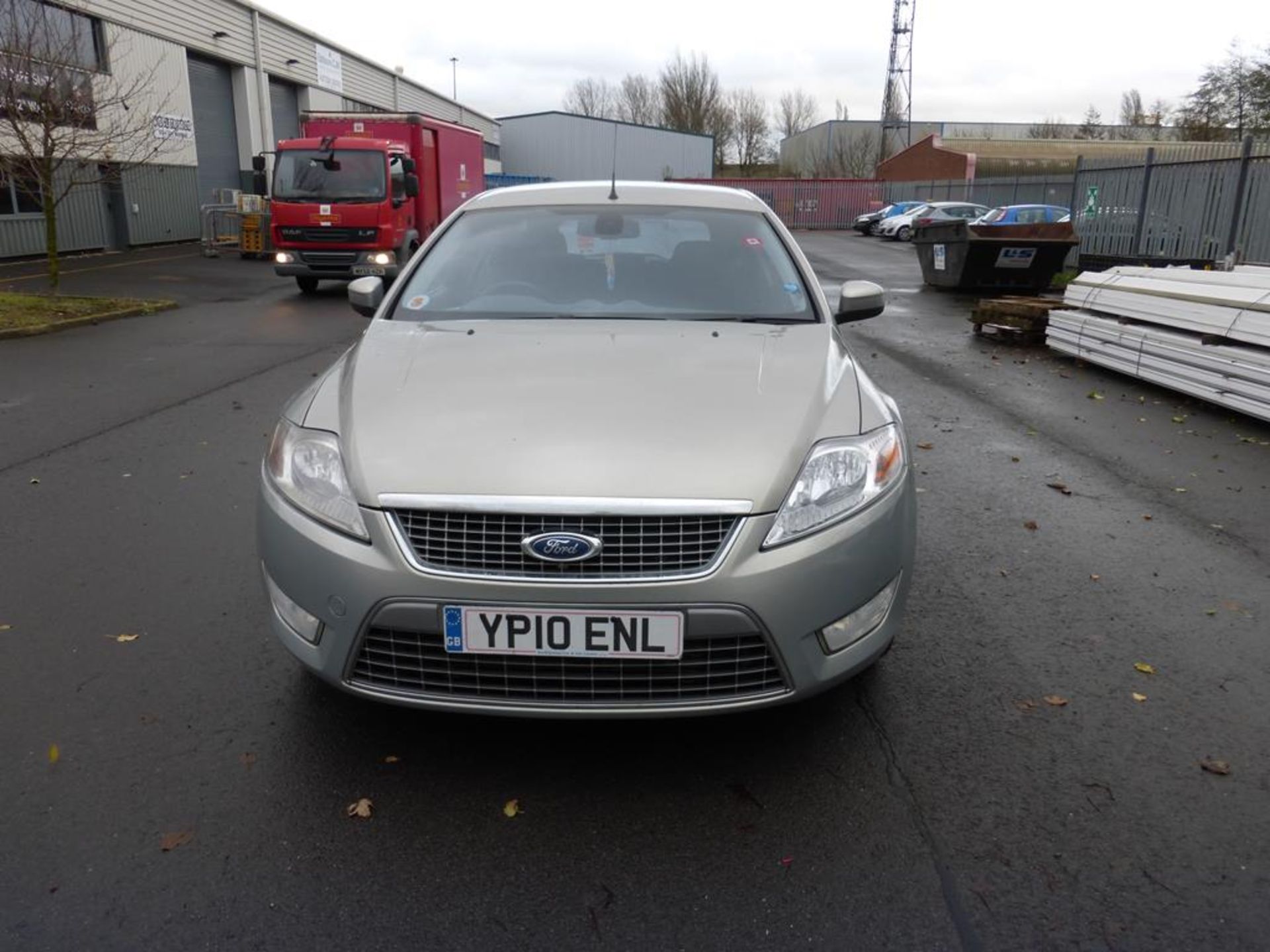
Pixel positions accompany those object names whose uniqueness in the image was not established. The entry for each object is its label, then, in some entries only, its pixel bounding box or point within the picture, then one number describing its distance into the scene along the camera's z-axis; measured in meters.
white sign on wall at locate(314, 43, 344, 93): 36.72
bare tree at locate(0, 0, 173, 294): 13.47
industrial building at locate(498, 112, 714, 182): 62.09
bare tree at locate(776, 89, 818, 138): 86.62
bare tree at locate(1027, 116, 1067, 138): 81.38
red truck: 16.66
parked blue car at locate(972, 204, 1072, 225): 18.47
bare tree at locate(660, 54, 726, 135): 71.19
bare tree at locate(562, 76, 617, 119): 80.62
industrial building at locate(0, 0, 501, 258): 23.91
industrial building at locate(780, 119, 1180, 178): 74.06
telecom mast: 74.12
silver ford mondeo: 2.53
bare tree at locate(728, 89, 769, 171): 74.00
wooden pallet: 12.03
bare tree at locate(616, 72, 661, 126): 76.25
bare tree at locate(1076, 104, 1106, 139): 77.62
